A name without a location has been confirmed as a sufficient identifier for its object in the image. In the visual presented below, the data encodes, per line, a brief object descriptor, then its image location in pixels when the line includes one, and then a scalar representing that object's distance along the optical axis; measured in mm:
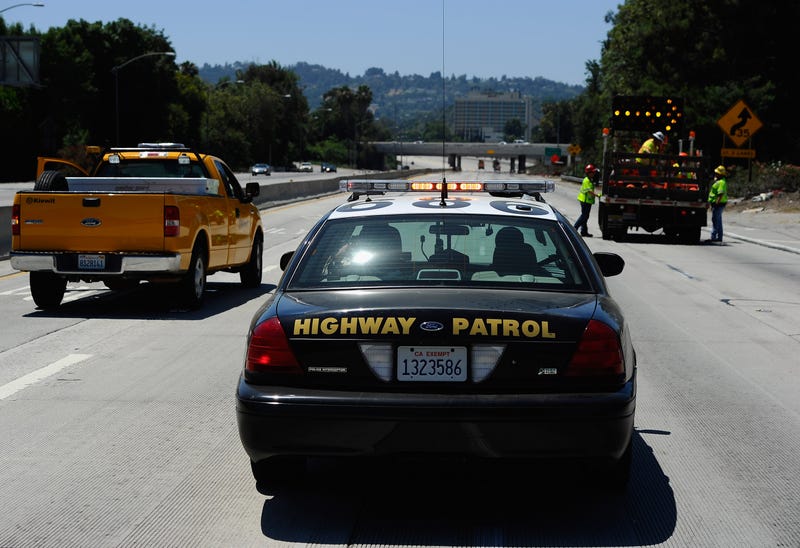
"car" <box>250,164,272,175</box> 103500
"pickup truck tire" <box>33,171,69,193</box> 14242
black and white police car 5086
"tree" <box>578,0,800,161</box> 62625
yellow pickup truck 13117
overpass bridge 195750
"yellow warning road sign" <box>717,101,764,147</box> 41000
